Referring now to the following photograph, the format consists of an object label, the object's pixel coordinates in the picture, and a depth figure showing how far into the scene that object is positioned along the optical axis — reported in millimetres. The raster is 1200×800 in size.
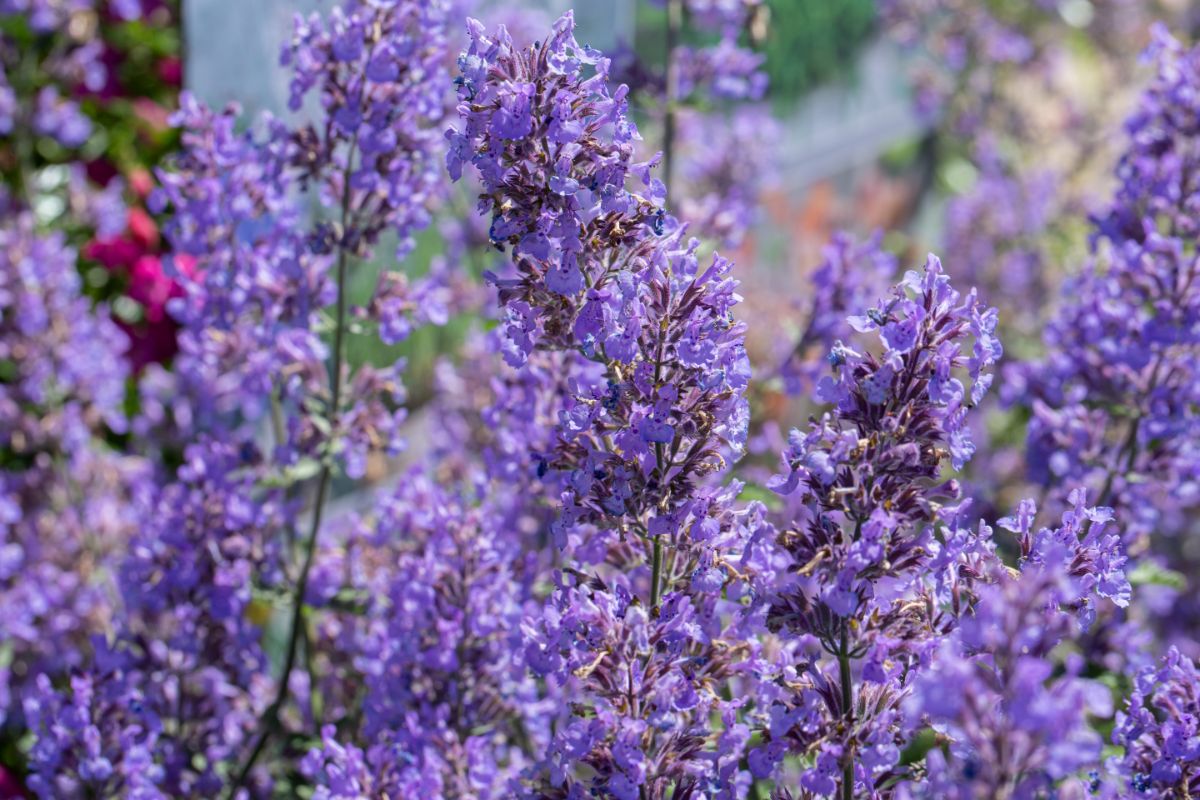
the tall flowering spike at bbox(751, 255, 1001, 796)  1667
